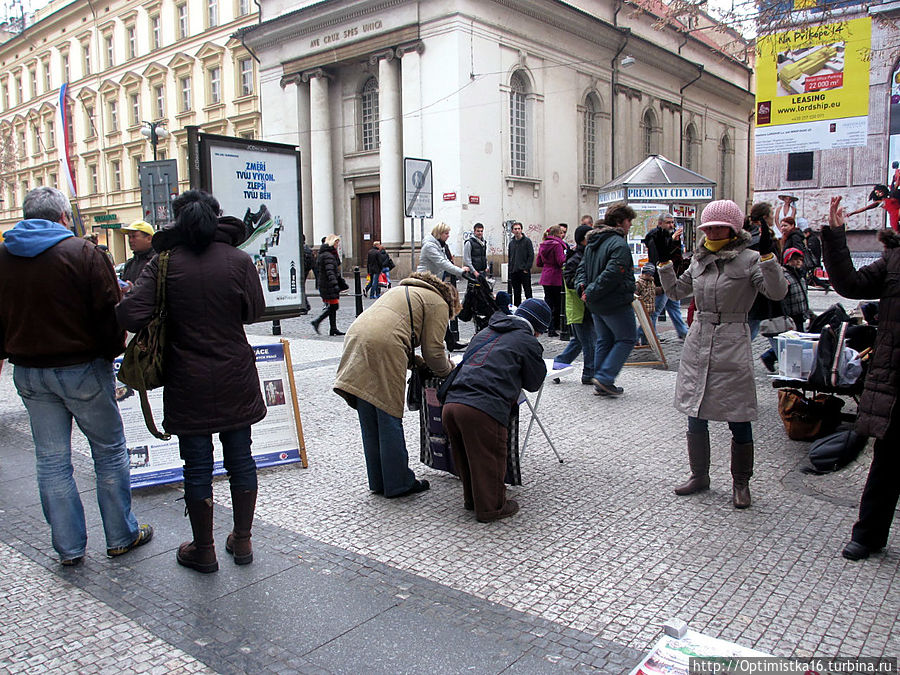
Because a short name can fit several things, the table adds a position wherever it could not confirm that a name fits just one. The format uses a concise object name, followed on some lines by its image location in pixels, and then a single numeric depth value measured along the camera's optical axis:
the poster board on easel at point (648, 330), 8.94
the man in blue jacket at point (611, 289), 7.26
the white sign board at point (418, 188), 14.20
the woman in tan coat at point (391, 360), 4.43
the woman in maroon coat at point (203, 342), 3.47
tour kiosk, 14.47
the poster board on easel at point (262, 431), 4.97
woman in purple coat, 11.45
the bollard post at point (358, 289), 13.05
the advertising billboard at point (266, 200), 6.18
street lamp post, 24.23
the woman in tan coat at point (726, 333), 4.31
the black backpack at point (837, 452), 4.93
